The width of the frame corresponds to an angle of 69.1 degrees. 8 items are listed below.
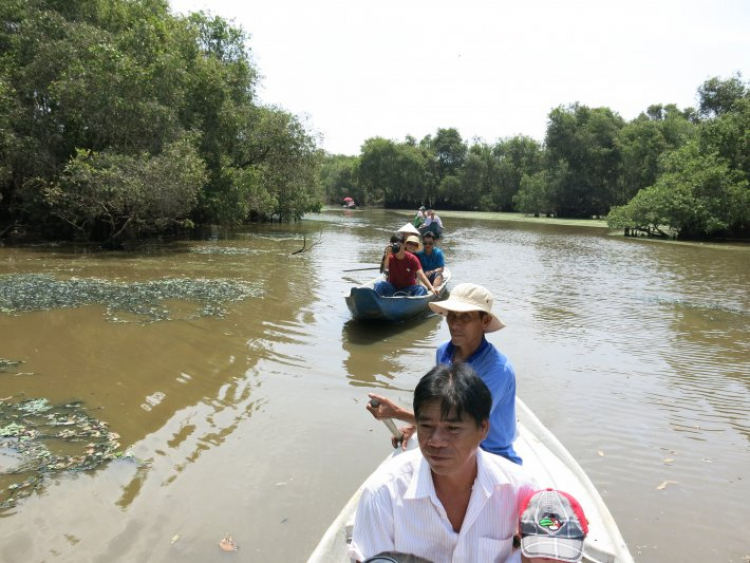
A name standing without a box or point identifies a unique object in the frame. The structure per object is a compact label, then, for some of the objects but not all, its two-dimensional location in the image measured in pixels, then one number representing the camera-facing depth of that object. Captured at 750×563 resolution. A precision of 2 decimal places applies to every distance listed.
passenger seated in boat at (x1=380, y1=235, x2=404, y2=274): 8.48
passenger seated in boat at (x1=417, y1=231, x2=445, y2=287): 9.76
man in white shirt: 1.82
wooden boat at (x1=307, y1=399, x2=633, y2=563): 2.42
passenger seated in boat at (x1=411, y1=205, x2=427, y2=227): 18.88
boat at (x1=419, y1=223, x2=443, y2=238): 17.50
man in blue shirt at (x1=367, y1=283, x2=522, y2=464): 2.67
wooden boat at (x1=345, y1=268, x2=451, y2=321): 8.04
